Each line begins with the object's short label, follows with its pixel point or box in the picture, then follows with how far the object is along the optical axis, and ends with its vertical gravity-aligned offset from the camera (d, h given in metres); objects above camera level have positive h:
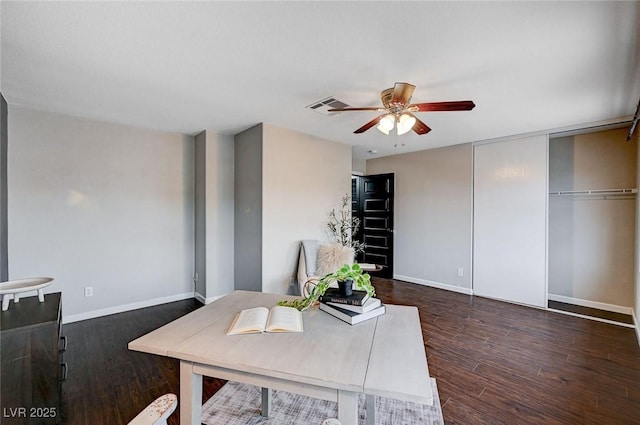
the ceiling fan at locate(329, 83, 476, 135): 2.21 +0.84
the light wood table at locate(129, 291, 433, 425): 1.03 -0.60
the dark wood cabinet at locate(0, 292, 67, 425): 1.63 -0.93
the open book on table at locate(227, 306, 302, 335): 1.38 -0.56
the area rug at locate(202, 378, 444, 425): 1.87 -1.38
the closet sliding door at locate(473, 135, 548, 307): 3.96 -0.14
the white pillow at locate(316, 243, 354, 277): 3.76 -0.63
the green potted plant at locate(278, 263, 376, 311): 1.59 -0.41
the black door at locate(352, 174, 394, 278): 5.68 -0.12
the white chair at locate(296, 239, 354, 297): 3.77 -0.64
